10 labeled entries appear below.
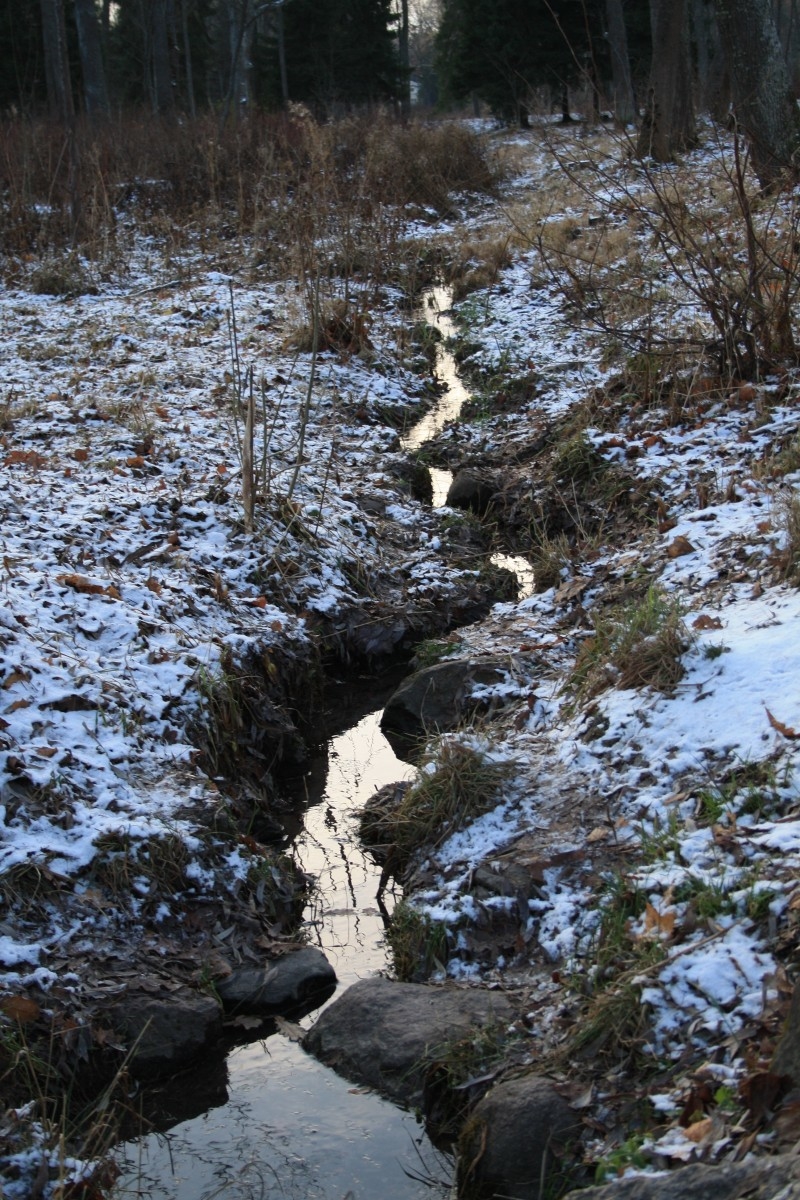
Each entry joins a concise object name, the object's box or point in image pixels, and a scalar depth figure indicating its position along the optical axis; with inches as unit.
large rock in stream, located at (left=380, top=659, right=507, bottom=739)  213.2
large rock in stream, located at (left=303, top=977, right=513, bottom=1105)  135.8
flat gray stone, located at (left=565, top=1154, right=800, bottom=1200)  80.4
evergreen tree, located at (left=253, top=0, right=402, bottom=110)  1149.1
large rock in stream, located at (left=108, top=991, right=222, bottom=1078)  139.1
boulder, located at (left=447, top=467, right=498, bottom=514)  313.4
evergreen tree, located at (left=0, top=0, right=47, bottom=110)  965.2
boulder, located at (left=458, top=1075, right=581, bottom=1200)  117.0
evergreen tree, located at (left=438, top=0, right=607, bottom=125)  957.2
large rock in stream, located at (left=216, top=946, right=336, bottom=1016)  150.9
